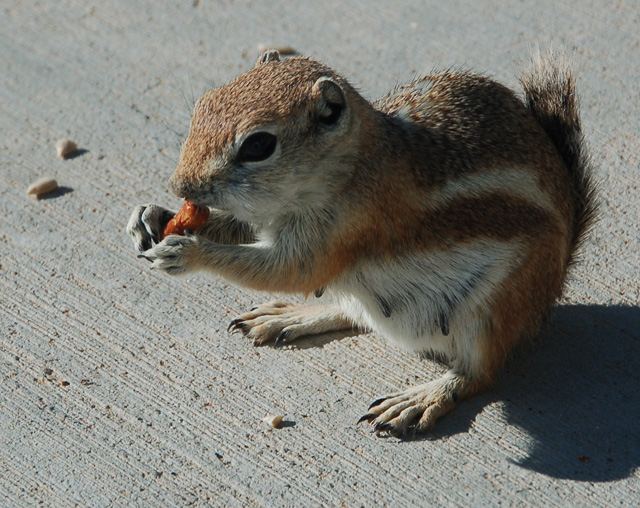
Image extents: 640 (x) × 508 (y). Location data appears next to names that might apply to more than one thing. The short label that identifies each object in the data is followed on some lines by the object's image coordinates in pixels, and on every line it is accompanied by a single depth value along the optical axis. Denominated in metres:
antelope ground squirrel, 5.61
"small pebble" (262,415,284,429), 5.86
